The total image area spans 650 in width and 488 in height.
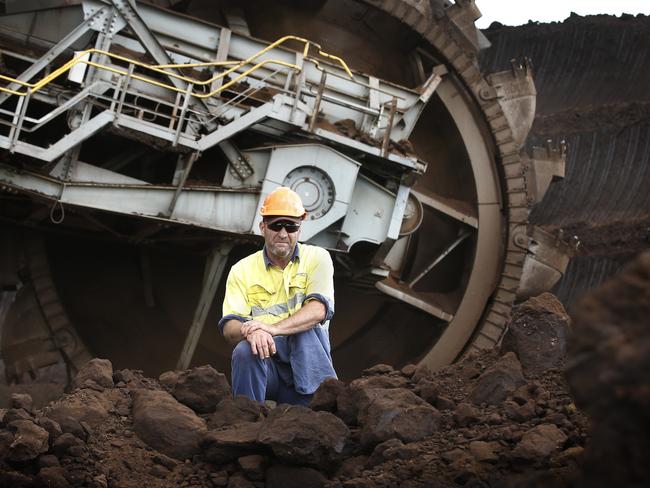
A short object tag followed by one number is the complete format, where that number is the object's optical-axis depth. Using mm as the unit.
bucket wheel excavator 9156
